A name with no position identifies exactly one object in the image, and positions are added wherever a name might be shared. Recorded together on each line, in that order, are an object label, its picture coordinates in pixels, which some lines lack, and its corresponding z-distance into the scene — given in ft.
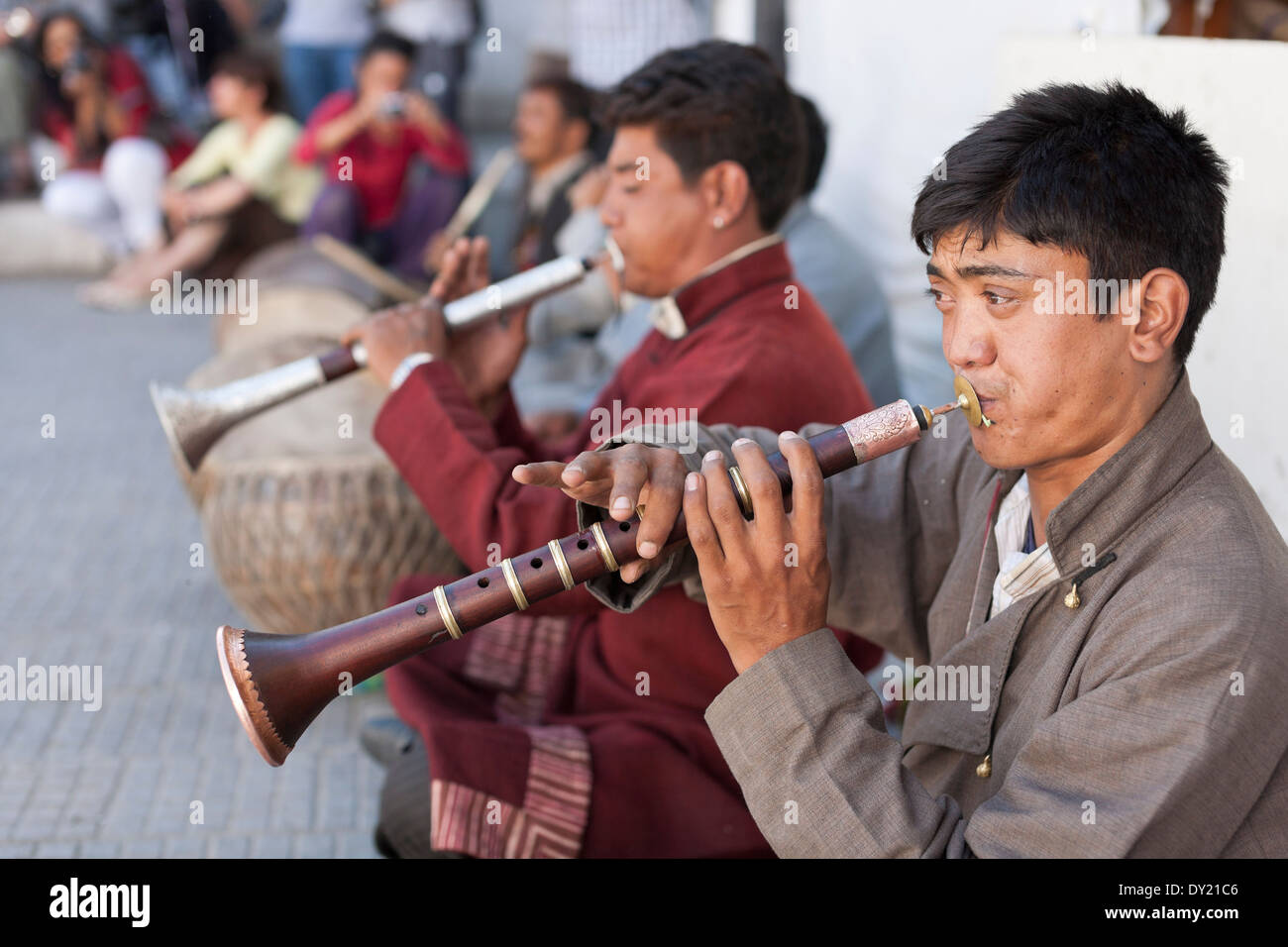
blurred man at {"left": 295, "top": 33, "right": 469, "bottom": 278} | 22.67
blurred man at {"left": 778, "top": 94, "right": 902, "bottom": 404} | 12.39
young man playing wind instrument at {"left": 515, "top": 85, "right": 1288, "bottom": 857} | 4.49
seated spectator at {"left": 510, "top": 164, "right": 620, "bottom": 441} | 14.47
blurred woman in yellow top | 25.53
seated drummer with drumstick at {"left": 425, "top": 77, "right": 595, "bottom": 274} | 18.38
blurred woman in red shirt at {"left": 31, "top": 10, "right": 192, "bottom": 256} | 29.99
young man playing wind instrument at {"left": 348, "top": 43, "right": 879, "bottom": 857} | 7.02
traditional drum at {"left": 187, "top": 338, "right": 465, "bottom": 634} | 11.11
